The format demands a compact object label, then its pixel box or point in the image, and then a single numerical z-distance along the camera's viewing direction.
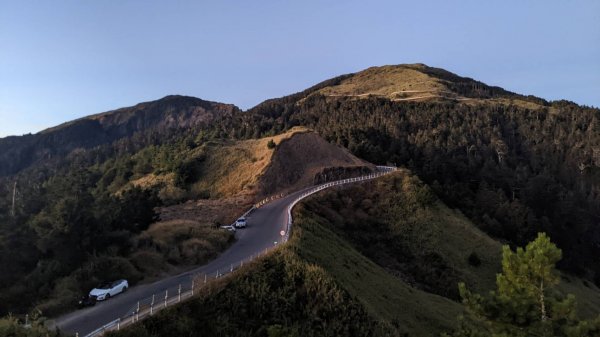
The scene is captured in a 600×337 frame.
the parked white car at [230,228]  34.43
